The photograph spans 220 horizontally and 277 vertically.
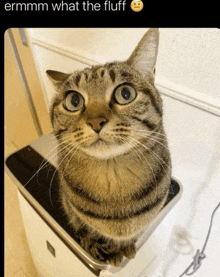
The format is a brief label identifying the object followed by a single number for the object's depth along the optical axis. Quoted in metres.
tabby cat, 0.44
